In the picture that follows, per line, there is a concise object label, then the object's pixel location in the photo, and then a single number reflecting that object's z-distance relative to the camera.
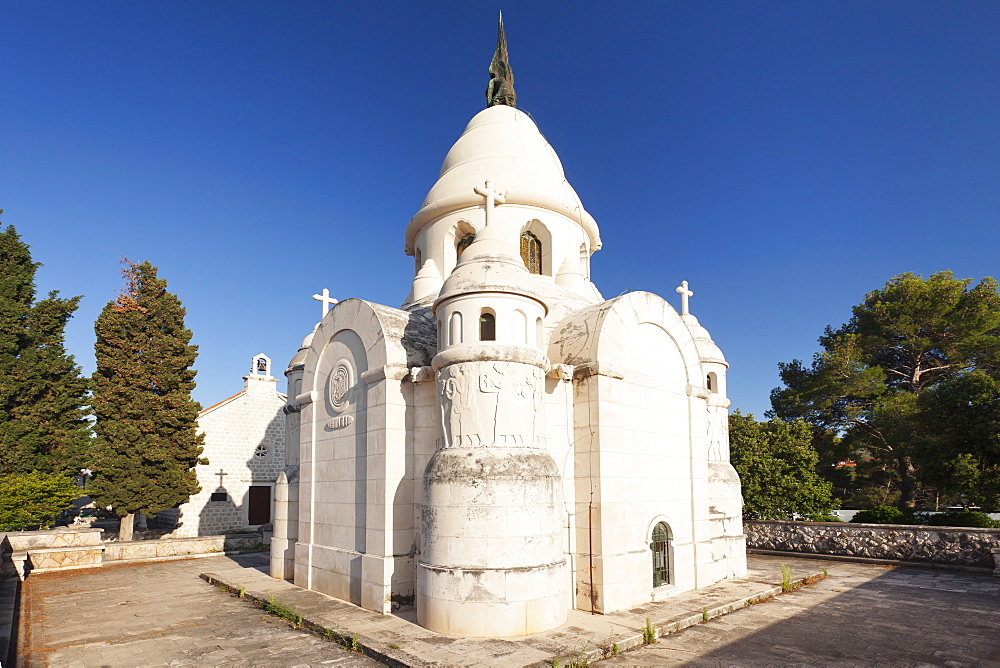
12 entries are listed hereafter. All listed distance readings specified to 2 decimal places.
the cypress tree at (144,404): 20.91
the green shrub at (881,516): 19.25
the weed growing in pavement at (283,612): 10.54
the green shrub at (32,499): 18.44
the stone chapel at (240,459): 24.86
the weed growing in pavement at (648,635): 9.12
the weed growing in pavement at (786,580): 13.13
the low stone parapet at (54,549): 16.80
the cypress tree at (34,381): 20.28
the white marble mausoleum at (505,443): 9.41
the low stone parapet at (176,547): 18.91
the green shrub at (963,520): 17.14
